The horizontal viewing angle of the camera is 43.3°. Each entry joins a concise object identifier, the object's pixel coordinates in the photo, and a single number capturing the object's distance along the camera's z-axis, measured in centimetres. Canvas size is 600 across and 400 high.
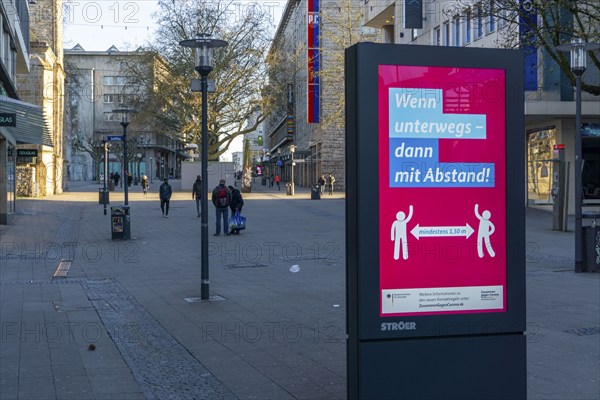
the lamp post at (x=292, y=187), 4991
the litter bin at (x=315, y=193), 4353
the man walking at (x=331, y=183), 5175
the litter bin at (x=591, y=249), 1418
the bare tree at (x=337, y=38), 4672
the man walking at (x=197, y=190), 2918
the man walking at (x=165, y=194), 3030
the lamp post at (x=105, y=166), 3347
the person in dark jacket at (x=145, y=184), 5221
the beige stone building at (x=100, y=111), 5759
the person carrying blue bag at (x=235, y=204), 2281
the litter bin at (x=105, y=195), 3234
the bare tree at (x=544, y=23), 1889
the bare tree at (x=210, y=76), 5284
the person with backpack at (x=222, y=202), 2227
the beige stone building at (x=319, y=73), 4841
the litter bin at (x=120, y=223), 2081
